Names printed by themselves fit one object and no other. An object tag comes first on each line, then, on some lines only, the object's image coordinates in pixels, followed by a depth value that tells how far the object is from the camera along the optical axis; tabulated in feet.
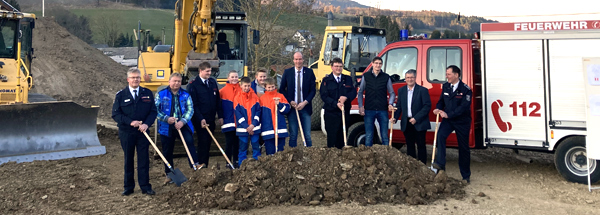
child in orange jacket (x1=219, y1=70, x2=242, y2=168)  26.27
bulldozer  29.96
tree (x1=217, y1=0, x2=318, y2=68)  70.03
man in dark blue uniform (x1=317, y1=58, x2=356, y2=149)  27.20
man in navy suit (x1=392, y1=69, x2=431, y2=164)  26.45
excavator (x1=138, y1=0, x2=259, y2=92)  33.78
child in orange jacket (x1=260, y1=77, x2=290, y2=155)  25.95
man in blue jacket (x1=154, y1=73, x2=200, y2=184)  24.32
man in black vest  27.12
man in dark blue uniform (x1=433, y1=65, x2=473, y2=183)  25.18
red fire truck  25.17
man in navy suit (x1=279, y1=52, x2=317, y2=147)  27.27
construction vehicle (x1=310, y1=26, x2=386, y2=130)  42.83
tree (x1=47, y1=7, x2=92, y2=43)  146.20
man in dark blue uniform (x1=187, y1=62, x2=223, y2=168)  25.96
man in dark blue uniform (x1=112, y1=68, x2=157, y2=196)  22.48
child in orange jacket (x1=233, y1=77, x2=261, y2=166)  25.52
